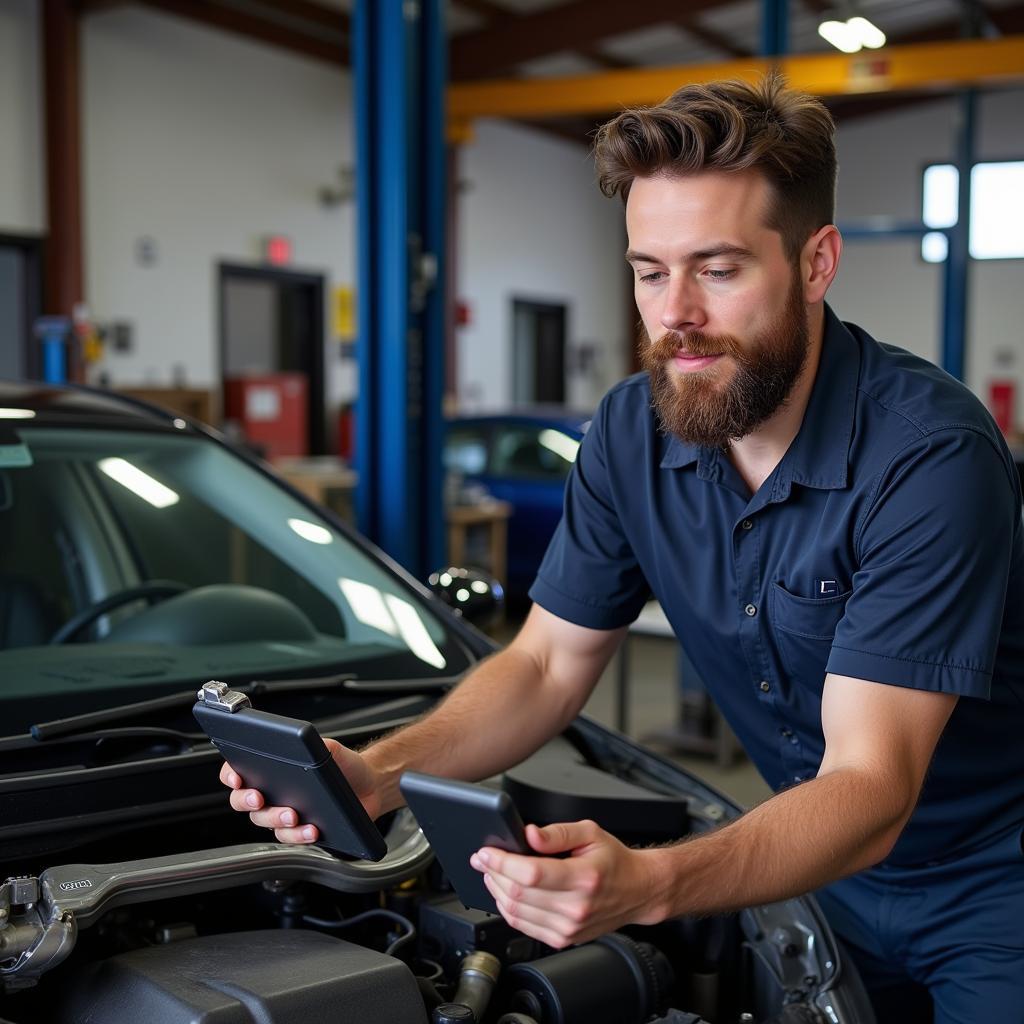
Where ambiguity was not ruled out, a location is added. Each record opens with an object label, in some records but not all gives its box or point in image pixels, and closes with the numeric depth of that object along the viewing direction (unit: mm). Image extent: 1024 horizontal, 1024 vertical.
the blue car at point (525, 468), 7824
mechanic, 1398
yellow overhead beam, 8820
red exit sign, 10227
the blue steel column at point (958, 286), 8594
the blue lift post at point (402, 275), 4523
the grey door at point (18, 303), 8391
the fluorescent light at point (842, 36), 8656
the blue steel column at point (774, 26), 7910
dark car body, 1376
